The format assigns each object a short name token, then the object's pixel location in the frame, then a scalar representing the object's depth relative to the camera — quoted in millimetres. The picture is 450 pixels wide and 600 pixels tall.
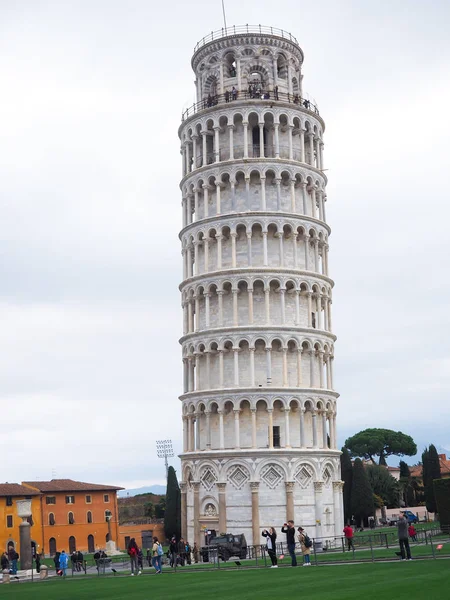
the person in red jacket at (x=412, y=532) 44844
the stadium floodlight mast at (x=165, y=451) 138000
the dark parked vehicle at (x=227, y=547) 48469
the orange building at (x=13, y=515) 86875
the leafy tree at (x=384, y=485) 99312
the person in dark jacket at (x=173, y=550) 43744
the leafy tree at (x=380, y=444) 127688
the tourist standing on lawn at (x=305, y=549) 34219
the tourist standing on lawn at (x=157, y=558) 39375
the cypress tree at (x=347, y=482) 87562
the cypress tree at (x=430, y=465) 94806
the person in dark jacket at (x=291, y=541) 34375
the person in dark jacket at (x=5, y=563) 48547
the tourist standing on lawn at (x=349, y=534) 45250
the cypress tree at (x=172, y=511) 82250
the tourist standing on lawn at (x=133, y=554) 40125
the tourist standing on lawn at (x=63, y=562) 42469
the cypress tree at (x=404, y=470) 112438
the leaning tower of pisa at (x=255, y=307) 58969
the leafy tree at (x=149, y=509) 103500
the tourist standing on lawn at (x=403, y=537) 31594
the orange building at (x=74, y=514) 91625
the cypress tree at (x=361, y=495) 86938
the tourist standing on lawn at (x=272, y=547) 34500
